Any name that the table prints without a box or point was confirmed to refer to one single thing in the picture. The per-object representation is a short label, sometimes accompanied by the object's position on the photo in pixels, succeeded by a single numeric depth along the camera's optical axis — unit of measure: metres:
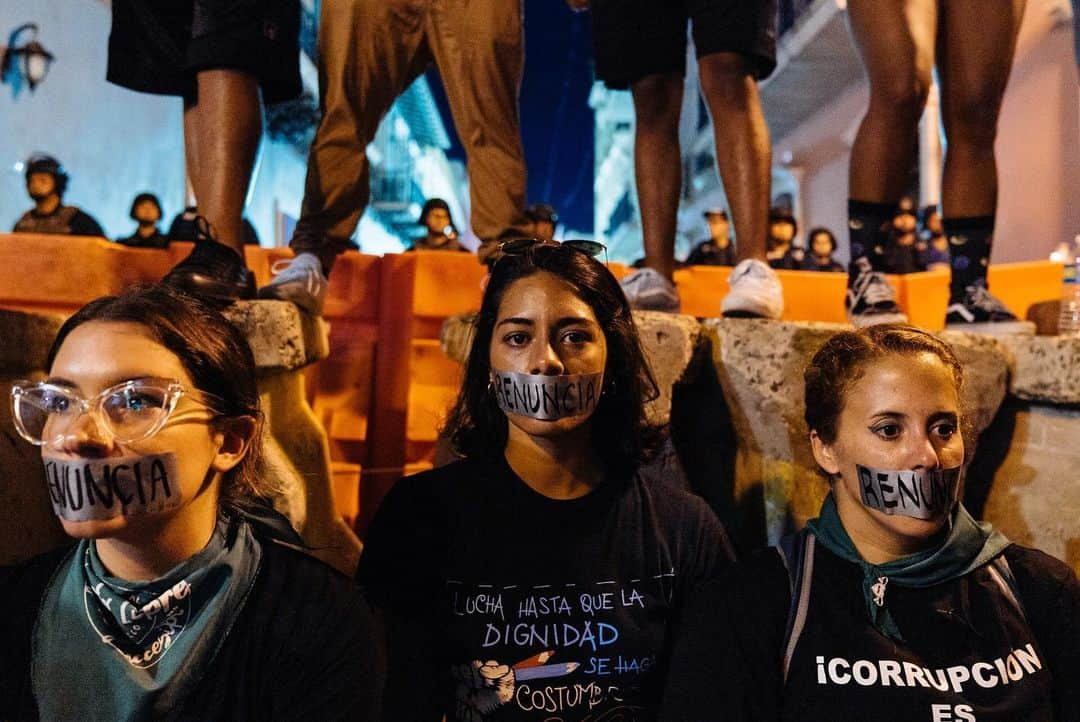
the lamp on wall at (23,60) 7.88
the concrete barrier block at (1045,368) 2.21
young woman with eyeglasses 1.16
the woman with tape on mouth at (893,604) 1.35
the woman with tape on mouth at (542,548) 1.51
